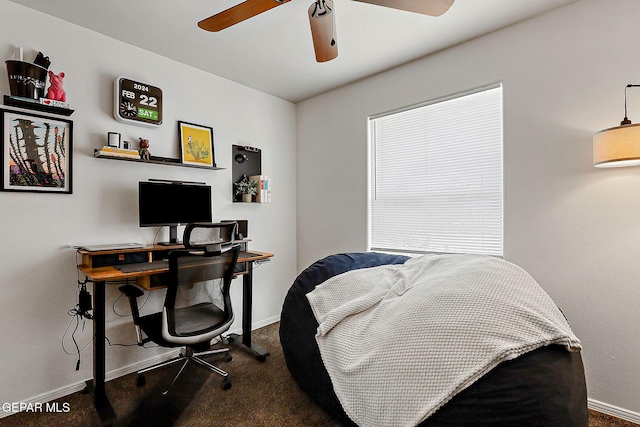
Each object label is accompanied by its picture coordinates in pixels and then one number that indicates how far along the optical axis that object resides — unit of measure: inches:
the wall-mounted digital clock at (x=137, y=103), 94.4
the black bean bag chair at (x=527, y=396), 43.4
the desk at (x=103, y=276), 75.5
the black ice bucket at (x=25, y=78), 74.7
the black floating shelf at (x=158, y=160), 91.0
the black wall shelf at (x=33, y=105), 75.0
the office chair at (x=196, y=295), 78.7
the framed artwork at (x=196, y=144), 109.7
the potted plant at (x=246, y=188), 126.5
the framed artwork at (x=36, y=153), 77.4
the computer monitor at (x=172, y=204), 94.0
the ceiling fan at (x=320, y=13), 62.0
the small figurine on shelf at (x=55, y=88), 81.6
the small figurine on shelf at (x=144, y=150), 97.2
